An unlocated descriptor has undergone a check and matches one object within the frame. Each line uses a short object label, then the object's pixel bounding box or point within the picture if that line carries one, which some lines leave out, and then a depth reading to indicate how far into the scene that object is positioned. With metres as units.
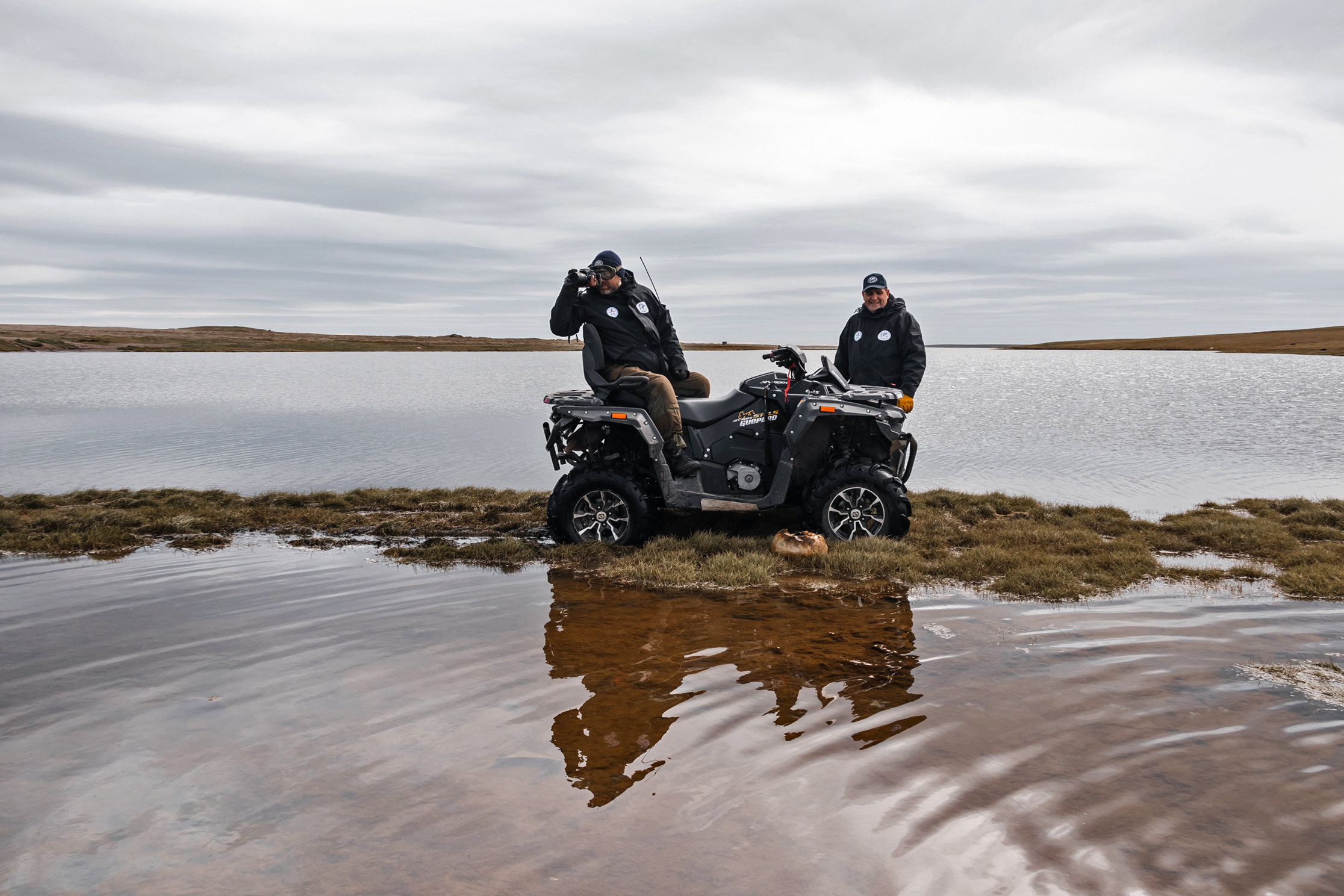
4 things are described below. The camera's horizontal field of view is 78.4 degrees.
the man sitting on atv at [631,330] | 8.27
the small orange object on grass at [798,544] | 7.76
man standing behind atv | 9.24
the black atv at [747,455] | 8.20
